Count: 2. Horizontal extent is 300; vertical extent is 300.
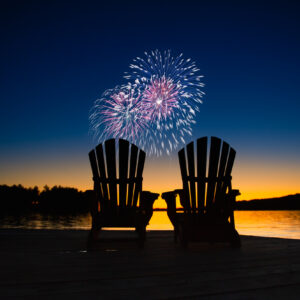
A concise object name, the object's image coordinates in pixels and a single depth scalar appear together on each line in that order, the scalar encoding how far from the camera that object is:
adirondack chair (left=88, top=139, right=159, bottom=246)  3.82
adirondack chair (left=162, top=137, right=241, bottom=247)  3.64
